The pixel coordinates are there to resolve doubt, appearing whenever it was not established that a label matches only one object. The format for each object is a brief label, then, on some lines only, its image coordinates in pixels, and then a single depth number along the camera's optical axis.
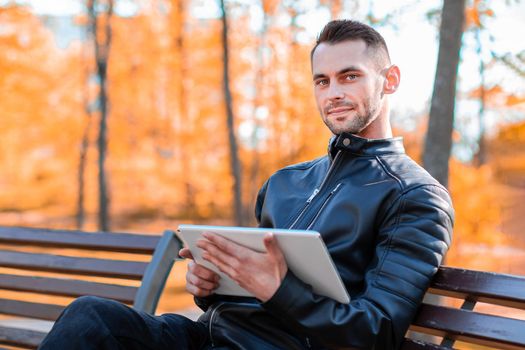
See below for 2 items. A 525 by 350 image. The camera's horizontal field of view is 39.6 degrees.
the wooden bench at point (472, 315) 2.22
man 2.10
